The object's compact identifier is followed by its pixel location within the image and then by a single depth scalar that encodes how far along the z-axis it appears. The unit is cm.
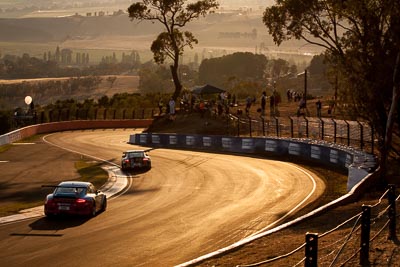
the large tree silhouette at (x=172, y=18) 8019
